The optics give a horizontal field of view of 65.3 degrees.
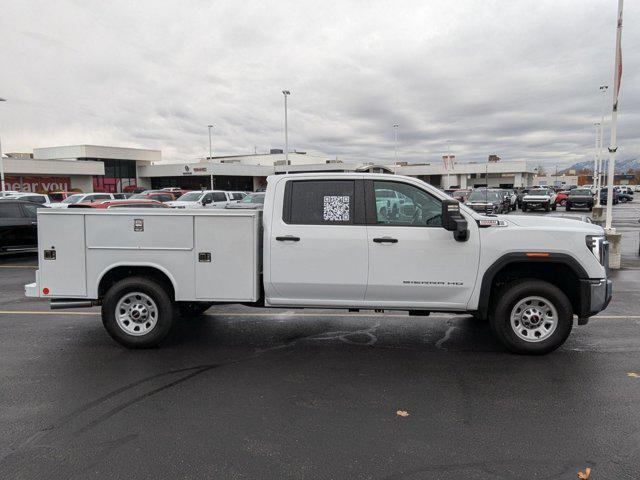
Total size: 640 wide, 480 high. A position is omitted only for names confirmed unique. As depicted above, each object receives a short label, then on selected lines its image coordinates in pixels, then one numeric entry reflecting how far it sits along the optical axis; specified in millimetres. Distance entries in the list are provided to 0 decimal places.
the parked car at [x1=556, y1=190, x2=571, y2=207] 45688
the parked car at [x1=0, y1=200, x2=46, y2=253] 14336
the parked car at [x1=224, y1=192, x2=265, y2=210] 22831
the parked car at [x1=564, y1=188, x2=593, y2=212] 36812
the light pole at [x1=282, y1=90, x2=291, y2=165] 49144
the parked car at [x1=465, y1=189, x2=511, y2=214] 28578
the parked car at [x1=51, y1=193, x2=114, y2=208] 24038
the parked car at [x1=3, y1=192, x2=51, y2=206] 24059
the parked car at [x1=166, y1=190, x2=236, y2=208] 25722
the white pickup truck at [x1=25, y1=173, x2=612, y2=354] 5594
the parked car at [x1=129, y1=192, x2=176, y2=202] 31672
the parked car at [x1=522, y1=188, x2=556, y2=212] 35031
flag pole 11758
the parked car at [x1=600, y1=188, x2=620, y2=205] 49997
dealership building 49875
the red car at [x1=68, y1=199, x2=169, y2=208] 17316
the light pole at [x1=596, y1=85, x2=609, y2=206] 35825
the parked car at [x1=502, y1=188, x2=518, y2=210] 37200
